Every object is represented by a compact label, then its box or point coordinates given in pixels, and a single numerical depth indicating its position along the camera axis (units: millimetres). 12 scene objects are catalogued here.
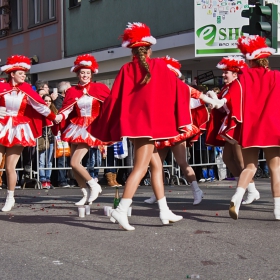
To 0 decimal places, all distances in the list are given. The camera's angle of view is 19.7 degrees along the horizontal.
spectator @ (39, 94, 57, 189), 15652
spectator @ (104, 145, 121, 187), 15977
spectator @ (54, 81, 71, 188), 15891
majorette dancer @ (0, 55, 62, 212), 10688
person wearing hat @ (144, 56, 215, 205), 10977
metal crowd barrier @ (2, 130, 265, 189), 15719
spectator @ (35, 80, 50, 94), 15699
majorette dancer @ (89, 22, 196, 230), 8359
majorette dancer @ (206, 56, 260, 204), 10211
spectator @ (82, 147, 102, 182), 15734
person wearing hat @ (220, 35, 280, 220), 8883
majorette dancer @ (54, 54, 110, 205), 10734
